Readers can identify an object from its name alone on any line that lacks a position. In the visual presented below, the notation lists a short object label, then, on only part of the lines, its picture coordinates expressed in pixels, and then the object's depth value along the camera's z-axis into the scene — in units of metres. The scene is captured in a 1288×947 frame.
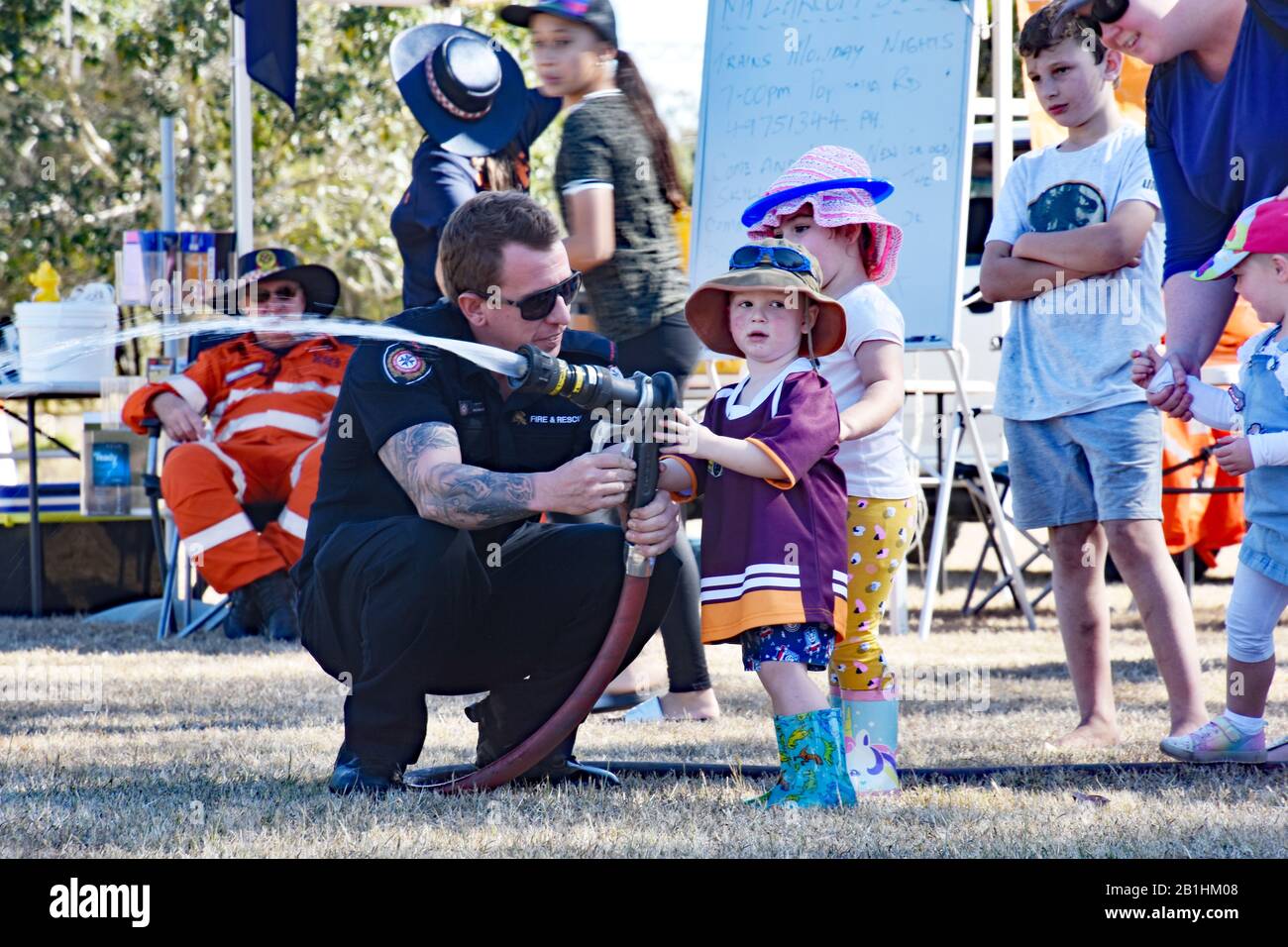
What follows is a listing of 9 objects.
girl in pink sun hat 3.38
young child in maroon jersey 2.98
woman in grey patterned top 4.30
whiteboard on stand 6.01
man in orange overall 6.54
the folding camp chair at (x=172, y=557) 6.74
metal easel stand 6.33
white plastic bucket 7.11
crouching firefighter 3.15
